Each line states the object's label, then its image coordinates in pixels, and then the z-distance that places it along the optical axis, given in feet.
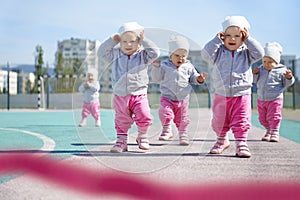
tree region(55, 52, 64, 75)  61.53
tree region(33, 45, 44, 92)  59.41
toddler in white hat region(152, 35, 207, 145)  9.84
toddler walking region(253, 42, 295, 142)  16.42
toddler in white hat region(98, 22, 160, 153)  10.00
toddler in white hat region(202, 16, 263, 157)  11.42
